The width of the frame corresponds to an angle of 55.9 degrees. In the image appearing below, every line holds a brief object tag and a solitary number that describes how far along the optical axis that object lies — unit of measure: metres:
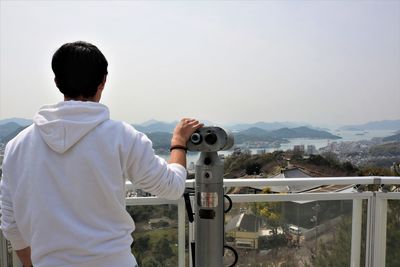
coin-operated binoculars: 1.86
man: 1.08
